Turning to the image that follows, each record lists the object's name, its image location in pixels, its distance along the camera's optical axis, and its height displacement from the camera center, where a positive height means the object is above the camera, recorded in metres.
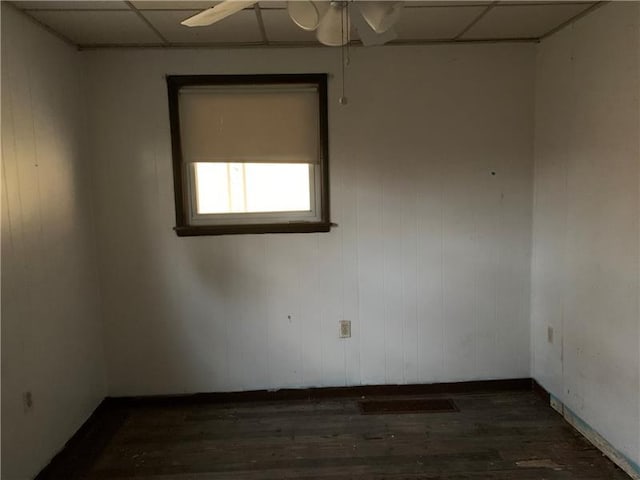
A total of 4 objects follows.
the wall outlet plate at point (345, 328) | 3.06 -0.95
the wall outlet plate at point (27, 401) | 2.12 -0.96
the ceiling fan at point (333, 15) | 1.61 +0.62
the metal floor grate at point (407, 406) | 2.91 -1.42
